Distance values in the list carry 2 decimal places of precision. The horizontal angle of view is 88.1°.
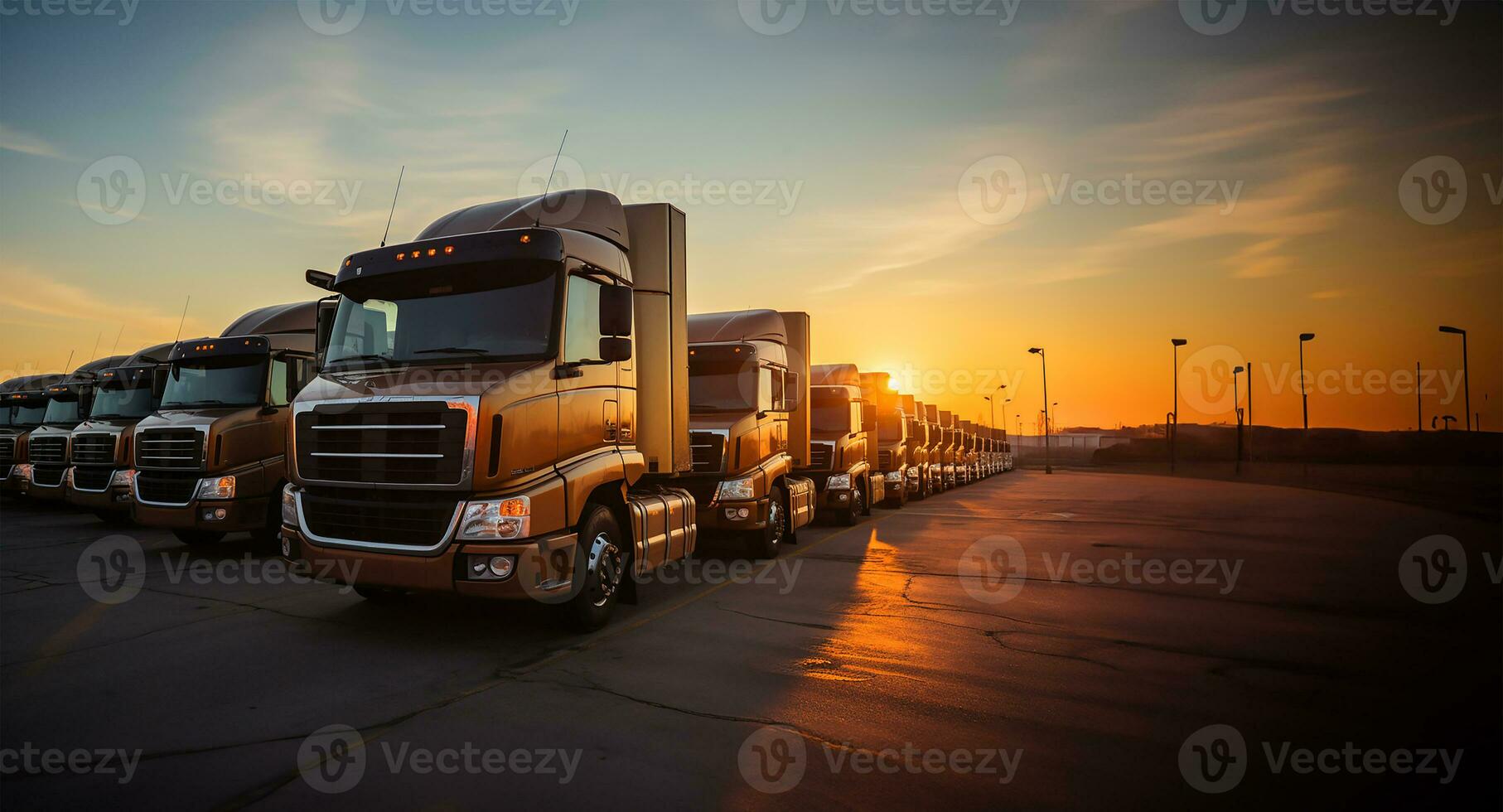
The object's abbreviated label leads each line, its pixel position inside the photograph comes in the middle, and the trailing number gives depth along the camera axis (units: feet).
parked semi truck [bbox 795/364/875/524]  53.36
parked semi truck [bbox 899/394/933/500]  80.07
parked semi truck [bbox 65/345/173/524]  42.91
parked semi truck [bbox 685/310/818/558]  35.01
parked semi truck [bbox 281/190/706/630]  18.92
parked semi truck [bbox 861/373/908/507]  70.38
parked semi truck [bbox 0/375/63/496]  58.39
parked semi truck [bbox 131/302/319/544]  33.35
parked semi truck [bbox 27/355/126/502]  50.70
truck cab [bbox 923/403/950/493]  95.91
